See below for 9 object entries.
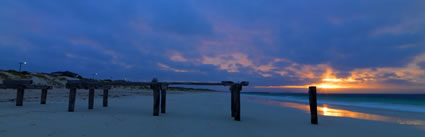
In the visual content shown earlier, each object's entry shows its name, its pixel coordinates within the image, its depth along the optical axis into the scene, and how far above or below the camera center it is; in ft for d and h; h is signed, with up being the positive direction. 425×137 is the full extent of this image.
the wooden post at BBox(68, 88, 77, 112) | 30.48 -2.70
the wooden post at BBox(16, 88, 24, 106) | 35.42 -2.79
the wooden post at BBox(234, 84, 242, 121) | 28.25 -2.46
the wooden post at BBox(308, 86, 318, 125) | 28.12 -2.59
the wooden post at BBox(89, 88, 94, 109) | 34.54 -2.59
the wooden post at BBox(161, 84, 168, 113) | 31.28 -1.93
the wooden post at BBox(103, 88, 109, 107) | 39.65 -3.11
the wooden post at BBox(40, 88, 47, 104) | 40.42 -3.02
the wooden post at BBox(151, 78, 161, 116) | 29.96 -1.37
